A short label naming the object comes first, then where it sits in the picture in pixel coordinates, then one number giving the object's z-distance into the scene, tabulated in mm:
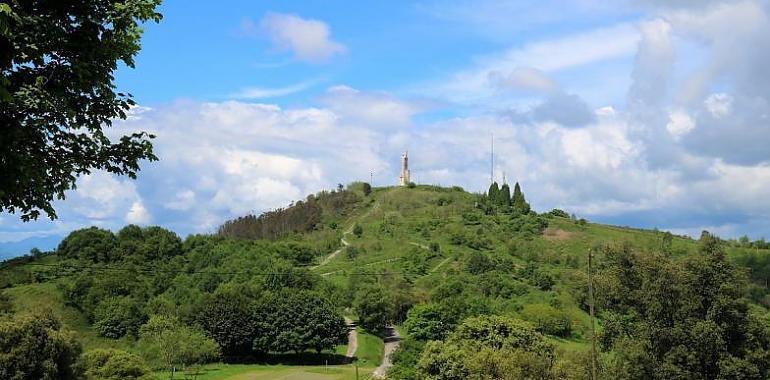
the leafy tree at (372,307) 114188
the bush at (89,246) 150875
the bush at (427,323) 96500
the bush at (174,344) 85500
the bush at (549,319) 109312
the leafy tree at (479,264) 147425
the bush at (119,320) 113188
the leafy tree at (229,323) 102000
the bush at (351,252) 163275
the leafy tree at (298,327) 101000
